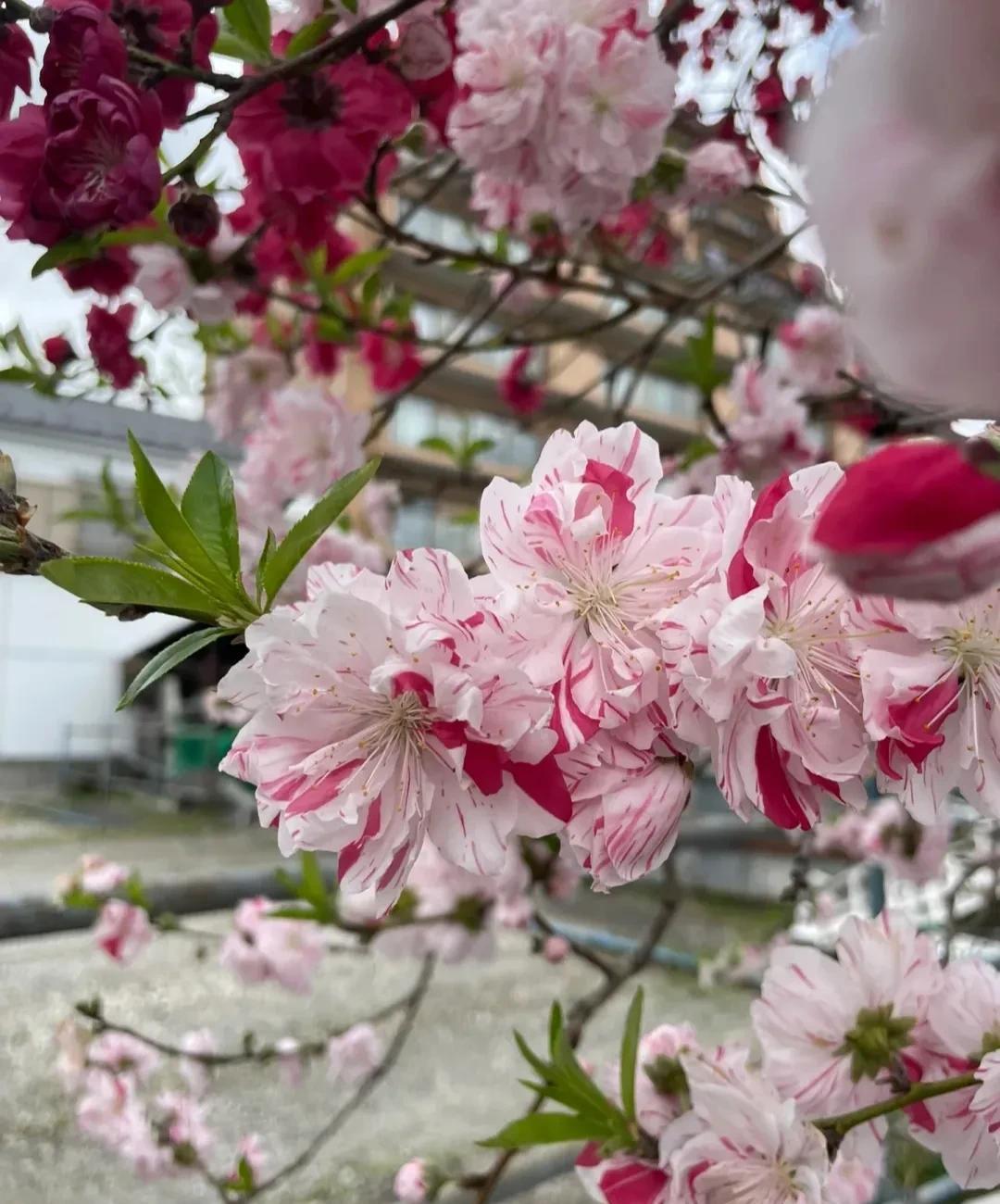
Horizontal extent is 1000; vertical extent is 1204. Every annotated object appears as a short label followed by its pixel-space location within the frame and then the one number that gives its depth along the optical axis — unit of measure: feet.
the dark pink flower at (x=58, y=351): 2.58
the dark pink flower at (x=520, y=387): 4.22
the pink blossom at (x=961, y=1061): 1.13
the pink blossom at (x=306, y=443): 2.29
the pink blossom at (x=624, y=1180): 1.21
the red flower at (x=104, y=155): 1.09
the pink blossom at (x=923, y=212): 0.34
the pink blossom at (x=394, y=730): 0.79
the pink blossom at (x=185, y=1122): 2.61
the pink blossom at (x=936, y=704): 0.82
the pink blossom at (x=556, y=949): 3.40
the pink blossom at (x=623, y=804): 0.82
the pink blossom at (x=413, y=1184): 2.13
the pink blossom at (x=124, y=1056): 2.69
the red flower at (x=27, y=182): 1.13
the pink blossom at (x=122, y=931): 2.70
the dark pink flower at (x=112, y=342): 2.21
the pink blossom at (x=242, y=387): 3.09
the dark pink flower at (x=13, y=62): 1.17
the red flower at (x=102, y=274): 1.60
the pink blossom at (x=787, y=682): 0.78
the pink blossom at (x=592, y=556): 0.84
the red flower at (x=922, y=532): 0.36
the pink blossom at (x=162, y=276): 1.95
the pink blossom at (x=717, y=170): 2.43
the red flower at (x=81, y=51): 1.08
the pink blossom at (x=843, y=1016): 1.26
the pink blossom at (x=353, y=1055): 2.98
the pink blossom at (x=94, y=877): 2.80
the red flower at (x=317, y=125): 1.54
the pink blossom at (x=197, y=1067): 2.78
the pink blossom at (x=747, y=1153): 1.11
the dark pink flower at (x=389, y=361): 3.55
